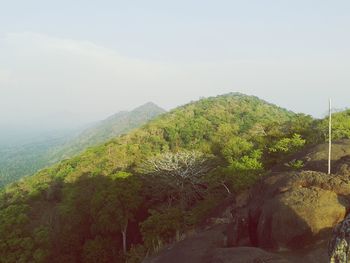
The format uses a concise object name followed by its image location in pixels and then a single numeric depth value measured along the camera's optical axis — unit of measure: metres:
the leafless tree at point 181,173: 35.56
